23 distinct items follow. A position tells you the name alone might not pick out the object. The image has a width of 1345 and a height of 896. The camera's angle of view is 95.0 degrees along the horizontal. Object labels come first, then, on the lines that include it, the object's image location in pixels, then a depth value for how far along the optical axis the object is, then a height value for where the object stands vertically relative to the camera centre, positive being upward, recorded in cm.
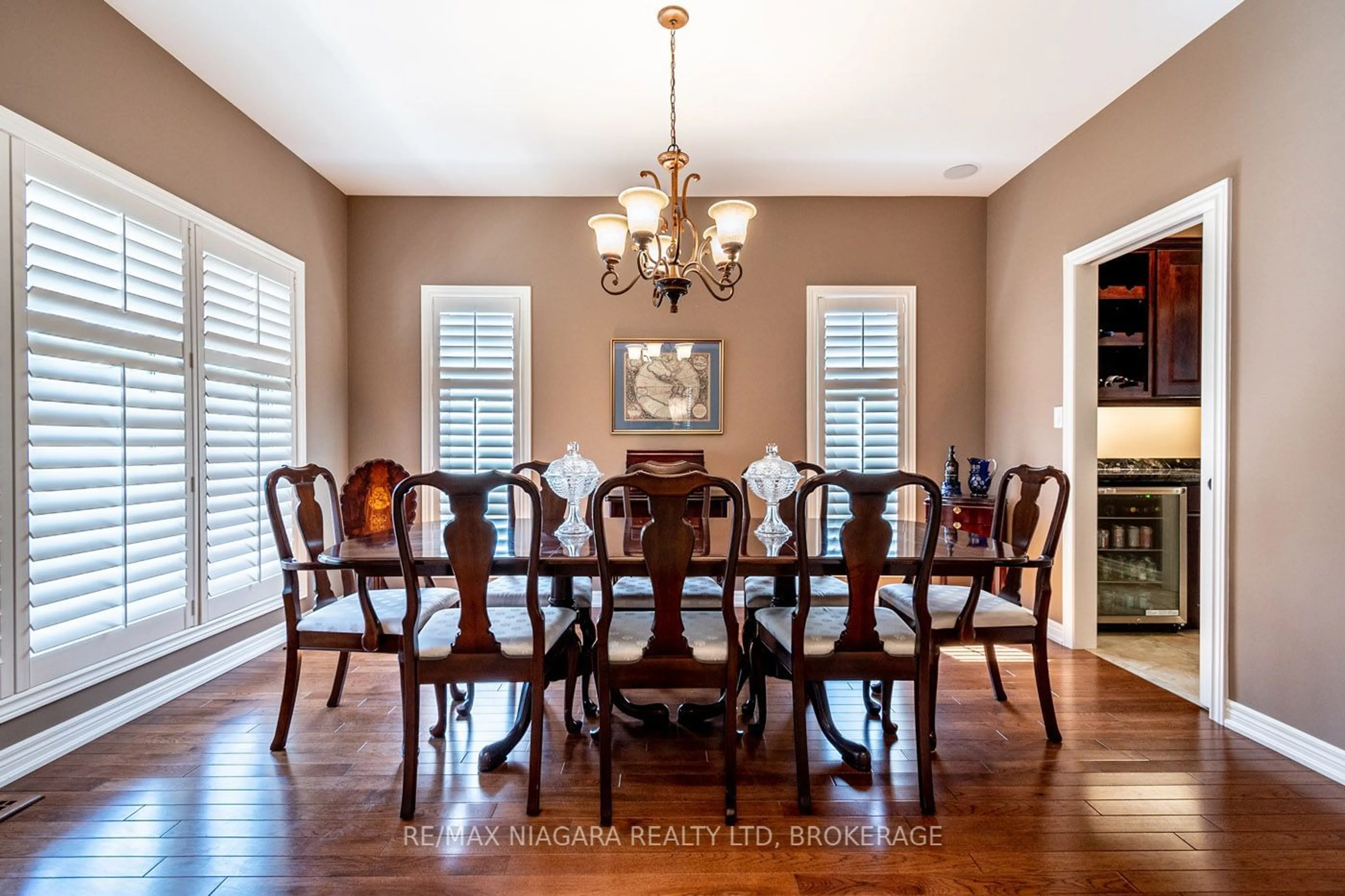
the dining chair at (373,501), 266 -27
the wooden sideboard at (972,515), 365 -43
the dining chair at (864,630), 174 -59
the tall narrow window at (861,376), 426 +46
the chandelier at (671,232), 233 +84
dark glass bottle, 390 -24
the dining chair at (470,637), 174 -60
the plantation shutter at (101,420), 211 +7
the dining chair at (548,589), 246 -66
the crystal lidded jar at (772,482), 248 -16
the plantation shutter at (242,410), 292 +15
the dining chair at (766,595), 238 -64
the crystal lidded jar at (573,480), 250 -16
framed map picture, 425 +40
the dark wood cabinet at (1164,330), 366 +68
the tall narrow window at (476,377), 425 +44
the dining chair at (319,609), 212 -63
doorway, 244 +10
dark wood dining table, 189 -37
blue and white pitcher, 392 -22
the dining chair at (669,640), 173 -60
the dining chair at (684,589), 236 -63
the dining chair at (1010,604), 216 -60
